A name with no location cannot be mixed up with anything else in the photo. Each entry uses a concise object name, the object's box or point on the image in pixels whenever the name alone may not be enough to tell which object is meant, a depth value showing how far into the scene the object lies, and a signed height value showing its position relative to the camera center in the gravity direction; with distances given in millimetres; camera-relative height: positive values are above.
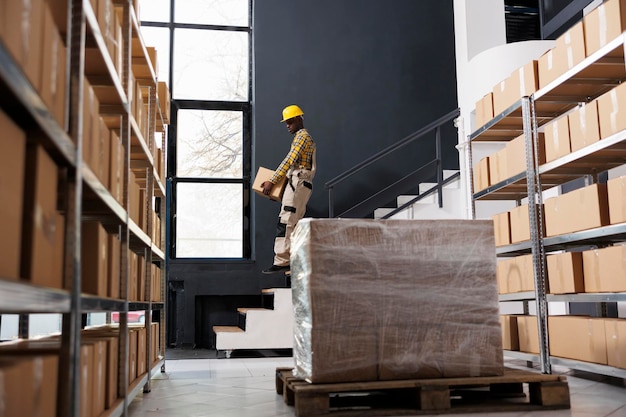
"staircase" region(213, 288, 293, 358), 6656 -333
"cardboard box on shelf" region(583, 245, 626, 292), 3617 +122
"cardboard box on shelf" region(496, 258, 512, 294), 5082 +137
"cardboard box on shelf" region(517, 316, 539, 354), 4605 -291
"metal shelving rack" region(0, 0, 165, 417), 1462 +397
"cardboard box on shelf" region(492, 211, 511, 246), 4969 +487
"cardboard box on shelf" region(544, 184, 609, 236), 3801 +489
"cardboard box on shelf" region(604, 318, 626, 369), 3617 -280
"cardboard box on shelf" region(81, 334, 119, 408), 2656 -277
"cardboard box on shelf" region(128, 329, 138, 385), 3527 -303
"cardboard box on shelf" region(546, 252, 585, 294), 4066 +114
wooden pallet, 3047 -511
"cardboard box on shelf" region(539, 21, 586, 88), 4009 +1492
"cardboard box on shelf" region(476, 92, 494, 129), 5344 +1500
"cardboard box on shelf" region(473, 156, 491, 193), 5406 +971
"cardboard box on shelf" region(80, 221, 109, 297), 2361 +159
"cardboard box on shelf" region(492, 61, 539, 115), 4613 +1499
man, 6668 +1157
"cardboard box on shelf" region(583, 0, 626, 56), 3566 +1487
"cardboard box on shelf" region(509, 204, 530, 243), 4668 +490
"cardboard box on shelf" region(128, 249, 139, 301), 3359 +123
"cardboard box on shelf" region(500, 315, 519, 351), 4941 -300
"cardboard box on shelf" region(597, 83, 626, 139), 3527 +977
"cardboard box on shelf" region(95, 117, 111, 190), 2369 +543
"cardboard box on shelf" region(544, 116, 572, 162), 4180 +983
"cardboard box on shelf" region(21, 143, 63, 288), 1654 +212
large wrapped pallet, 3172 -25
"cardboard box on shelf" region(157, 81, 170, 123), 5125 +1566
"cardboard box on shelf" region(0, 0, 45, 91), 1378 +594
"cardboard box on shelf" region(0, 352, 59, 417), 1452 -196
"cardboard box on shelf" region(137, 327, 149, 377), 3977 -321
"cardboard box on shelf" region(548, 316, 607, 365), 3838 -284
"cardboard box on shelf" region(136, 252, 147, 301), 3741 +133
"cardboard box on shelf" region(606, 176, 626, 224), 3588 +499
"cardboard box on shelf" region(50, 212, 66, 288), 1862 +141
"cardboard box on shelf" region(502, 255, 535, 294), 4648 +135
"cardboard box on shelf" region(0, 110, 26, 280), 1397 +237
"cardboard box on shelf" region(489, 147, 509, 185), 5047 +970
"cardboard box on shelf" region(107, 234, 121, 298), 2654 +142
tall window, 8445 +2338
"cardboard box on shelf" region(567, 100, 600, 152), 3828 +979
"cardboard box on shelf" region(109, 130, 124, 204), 2633 +550
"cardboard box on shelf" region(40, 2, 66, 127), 1666 +606
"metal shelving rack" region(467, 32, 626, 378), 3807 +844
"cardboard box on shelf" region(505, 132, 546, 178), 4555 +985
